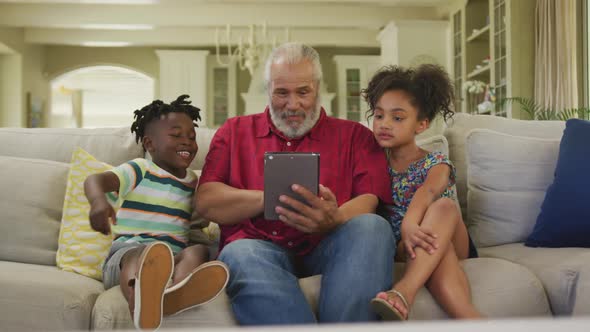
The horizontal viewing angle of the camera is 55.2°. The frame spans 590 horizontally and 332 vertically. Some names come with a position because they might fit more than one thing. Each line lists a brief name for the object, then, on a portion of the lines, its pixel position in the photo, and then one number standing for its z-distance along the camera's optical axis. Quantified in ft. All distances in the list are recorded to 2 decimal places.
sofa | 4.56
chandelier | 18.82
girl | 4.44
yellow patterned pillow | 5.53
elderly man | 4.28
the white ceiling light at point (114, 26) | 23.95
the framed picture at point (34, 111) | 27.99
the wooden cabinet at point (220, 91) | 29.68
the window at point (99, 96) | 36.75
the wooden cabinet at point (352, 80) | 29.27
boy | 4.01
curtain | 14.69
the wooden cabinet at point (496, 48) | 17.06
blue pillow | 5.65
